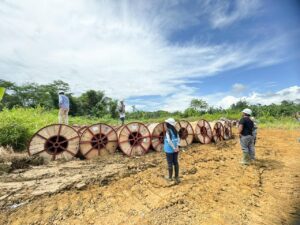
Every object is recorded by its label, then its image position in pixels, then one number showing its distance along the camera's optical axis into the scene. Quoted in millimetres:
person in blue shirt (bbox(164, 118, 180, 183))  4142
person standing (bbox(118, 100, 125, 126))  9073
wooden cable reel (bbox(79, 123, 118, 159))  5922
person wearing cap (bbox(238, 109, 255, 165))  5428
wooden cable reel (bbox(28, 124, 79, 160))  5339
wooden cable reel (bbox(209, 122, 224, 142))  9206
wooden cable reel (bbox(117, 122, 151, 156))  6335
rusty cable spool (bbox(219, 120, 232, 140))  10210
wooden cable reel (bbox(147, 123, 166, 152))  6856
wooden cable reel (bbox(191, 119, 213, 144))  8332
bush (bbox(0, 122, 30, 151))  6389
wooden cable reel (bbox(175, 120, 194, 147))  7744
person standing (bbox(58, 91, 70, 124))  6845
